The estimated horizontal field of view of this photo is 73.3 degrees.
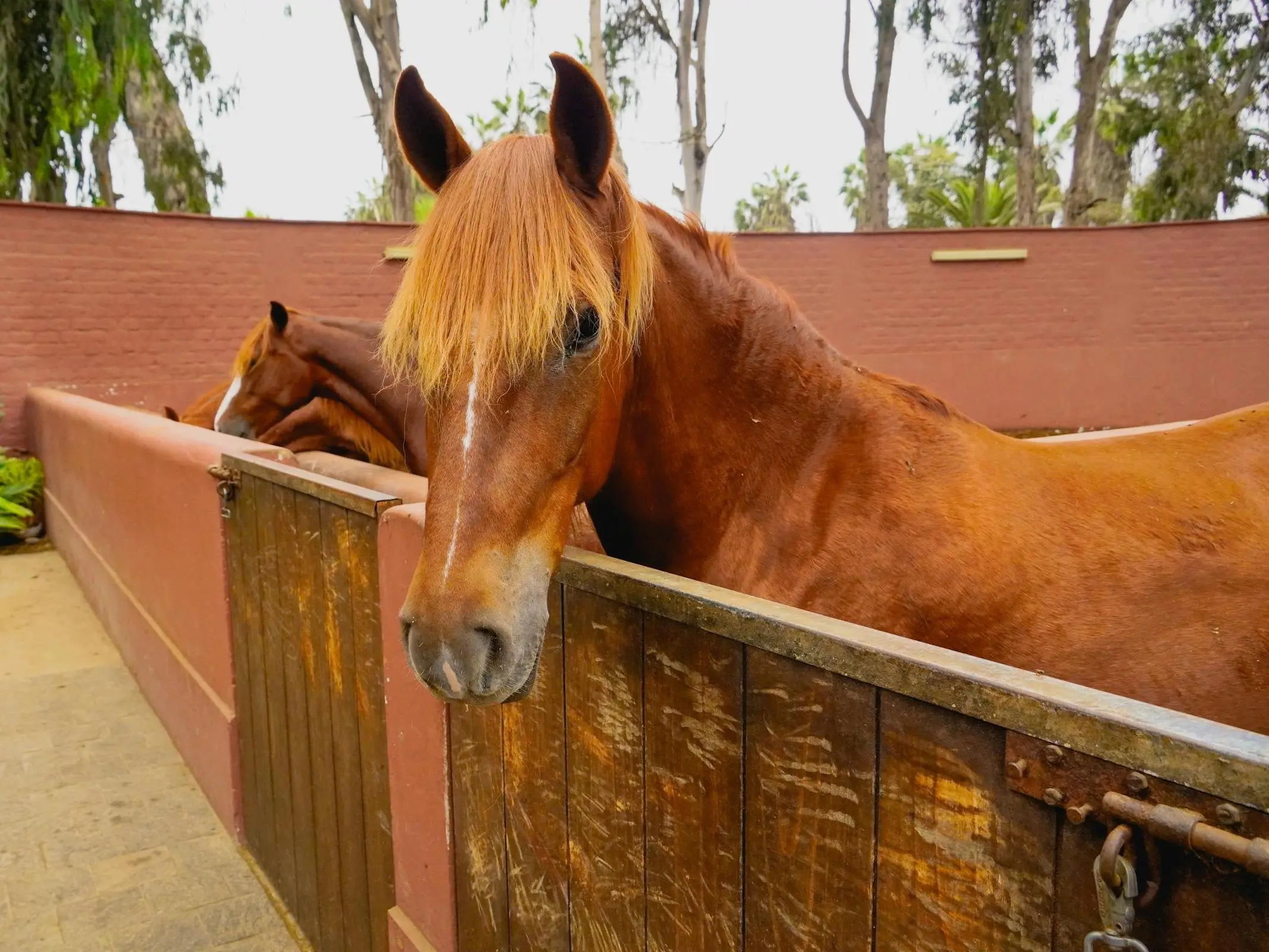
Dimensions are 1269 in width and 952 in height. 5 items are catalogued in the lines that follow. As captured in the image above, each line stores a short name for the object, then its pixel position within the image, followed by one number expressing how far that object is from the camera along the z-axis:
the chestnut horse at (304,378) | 5.20
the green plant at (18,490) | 7.66
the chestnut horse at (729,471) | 1.30
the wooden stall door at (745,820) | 0.82
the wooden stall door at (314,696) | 2.10
